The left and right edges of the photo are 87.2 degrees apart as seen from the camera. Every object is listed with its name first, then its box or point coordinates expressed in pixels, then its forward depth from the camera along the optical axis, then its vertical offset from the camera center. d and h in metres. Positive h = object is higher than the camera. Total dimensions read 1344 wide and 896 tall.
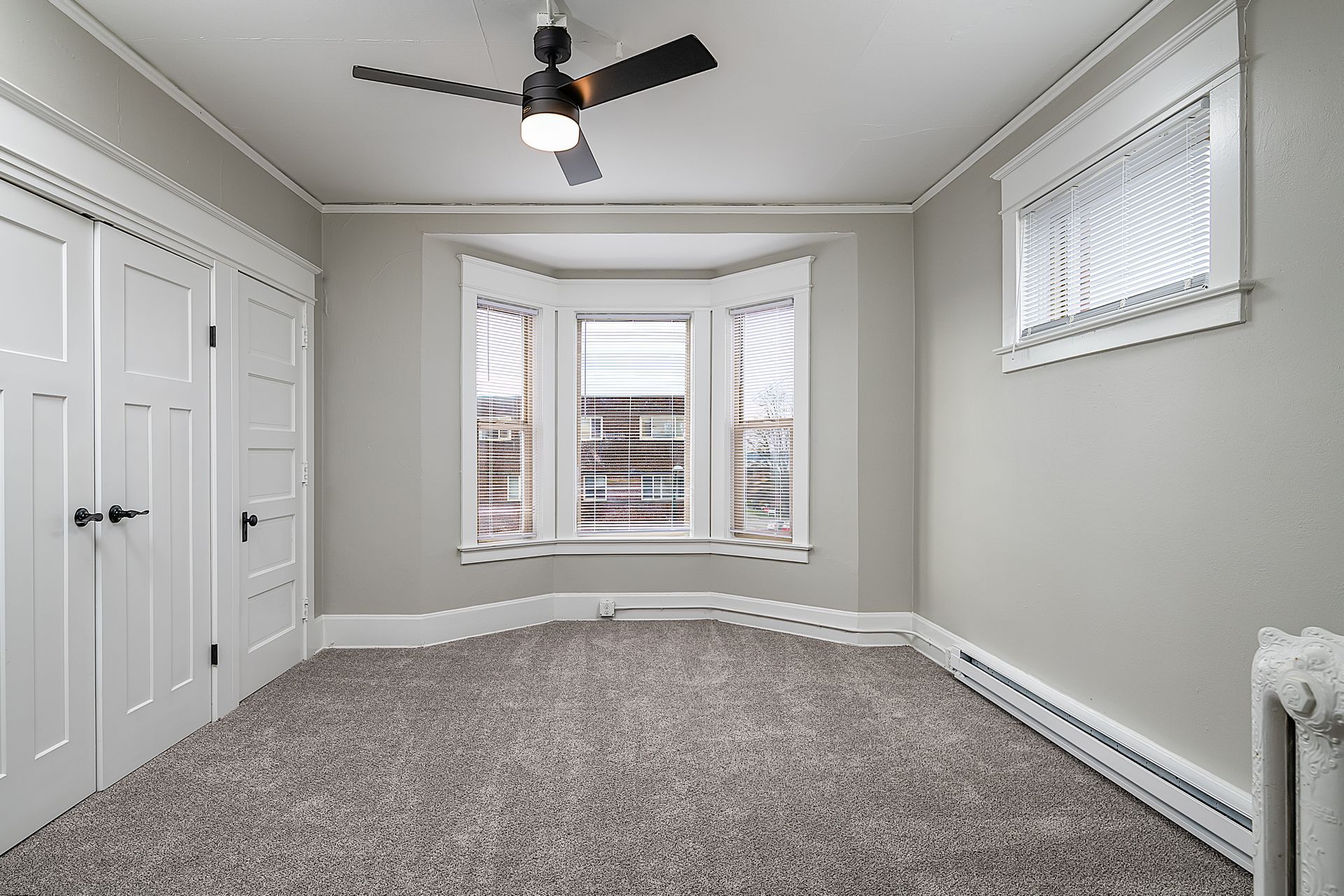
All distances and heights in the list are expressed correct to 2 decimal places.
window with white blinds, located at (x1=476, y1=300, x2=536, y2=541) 4.66 +0.16
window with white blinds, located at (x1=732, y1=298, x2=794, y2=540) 4.71 +0.16
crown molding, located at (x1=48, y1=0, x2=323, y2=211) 2.36 +1.43
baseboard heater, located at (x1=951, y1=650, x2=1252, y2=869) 2.05 -1.12
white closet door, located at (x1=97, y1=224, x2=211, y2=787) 2.54 -0.21
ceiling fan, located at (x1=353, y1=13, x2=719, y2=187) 2.09 +1.13
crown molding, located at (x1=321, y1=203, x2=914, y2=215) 4.28 +1.44
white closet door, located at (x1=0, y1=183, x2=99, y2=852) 2.12 -0.22
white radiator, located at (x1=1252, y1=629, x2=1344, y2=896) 1.48 -0.71
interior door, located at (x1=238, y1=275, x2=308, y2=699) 3.46 -0.19
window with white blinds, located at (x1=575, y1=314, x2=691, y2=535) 5.03 +0.17
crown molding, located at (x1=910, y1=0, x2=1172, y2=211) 2.40 +1.46
